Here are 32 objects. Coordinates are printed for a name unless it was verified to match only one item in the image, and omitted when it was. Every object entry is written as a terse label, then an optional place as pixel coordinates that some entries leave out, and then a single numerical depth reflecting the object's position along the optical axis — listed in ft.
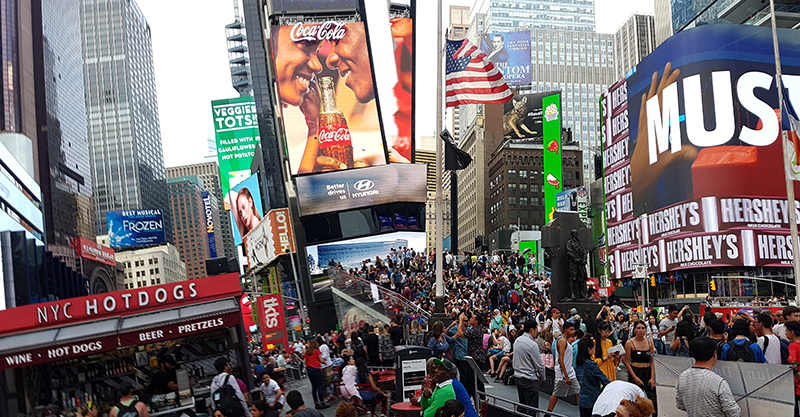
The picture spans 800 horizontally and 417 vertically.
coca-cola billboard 180.24
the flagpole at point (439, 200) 66.72
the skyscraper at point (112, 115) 616.80
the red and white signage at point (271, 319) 96.58
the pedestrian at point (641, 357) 36.00
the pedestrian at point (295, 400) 27.14
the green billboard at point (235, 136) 330.75
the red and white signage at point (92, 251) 335.47
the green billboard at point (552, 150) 311.06
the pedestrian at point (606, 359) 38.32
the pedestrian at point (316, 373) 55.98
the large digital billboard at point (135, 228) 399.65
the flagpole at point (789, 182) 92.79
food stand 52.08
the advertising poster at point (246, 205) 250.37
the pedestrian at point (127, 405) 35.50
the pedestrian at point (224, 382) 38.63
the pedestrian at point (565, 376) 36.29
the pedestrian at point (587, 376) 32.71
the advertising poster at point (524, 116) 442.50
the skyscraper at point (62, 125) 314.14
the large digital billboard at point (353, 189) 181.47
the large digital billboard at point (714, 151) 172.04
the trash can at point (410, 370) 38.65
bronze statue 75.51
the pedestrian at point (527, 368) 37.83
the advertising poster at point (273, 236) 199.93
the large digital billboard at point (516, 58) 377.50
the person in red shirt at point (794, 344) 28.71
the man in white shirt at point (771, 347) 30.81
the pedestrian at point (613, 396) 23.73
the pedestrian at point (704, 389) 20.97
